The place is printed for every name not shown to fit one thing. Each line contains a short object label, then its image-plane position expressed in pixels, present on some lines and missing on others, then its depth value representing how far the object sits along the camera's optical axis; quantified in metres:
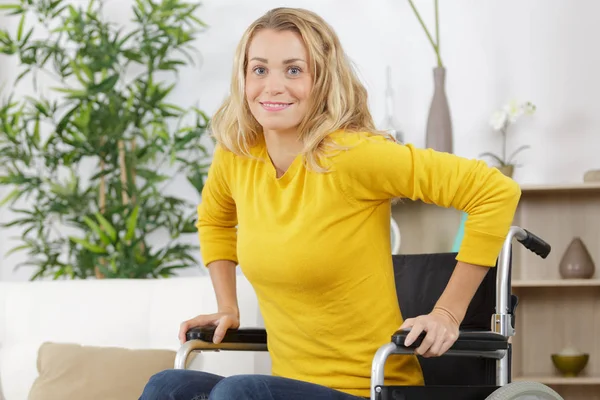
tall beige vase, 3.34
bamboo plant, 3.63
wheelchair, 1.46
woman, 1.52
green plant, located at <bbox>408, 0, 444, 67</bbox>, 3.42
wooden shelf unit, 3.38
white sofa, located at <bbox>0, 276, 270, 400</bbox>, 2.34
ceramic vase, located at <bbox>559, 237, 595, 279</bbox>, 3.24
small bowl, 3.23
